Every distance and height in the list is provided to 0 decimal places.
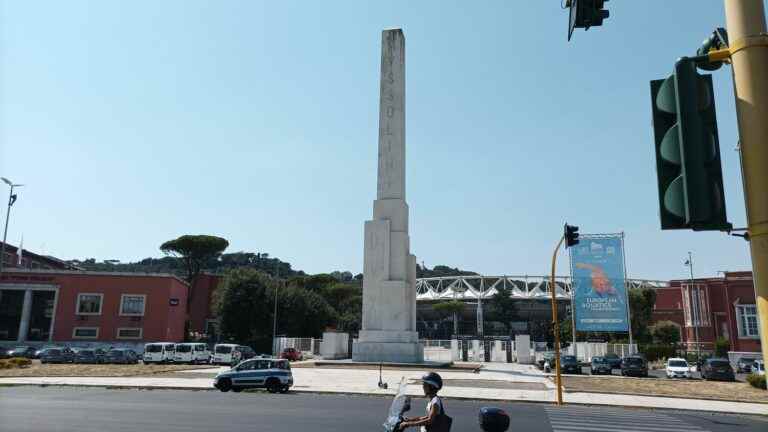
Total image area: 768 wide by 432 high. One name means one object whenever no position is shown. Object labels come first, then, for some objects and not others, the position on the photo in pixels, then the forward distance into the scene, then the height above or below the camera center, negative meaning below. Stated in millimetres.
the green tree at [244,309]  63594 +1991
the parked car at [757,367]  36156 -2418
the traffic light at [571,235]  19672 +3370
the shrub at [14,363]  34284 -2517
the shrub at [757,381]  27692 -2503
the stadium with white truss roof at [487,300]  127062 +6636
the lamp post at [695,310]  60969 +2367
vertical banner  40906 +3415
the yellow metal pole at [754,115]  2855 +1176
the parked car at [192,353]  43688 -2249
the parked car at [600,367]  37656 -2532
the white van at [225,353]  41719 -2082
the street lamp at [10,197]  44847 +10337
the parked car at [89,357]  42250 -2515
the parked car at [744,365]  43812 -2681
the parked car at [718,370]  34188 -2420
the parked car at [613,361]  39072 -2234
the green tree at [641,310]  65812 +2635
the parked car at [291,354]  46700 -2353
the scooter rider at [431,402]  6016 -825
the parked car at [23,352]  48012 -2520
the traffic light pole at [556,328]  18875 +52
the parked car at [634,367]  36250 -2422
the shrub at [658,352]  52125 -2010
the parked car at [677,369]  35781 -2488
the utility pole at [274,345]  54438 -1895
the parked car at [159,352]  42844 -2118
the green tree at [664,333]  66562 -301
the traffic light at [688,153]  3047 +1027
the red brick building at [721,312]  55219 +2065
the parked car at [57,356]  42094 -2458
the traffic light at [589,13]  4723 +2712
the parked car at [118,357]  42156 -2482
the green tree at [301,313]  67688 +1671
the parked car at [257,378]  22516 -2117
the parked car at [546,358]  43069 -2281
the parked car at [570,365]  37781 -2471
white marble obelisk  41094 +6019
